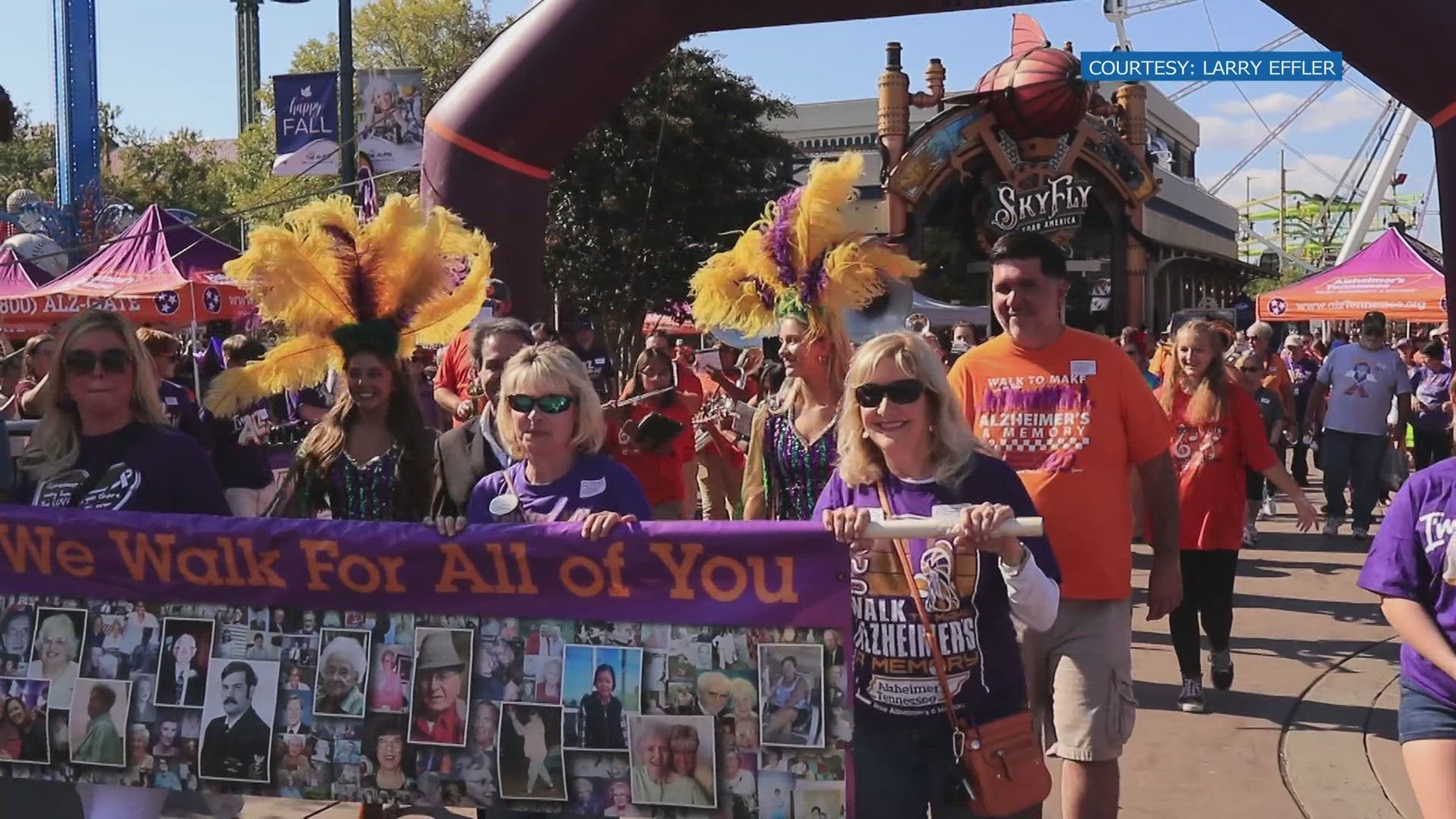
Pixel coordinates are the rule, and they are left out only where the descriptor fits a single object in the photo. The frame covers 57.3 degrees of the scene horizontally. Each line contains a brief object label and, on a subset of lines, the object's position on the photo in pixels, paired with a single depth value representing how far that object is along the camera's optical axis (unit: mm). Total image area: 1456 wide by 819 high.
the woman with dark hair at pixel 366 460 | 4035
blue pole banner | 18609
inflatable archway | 8297
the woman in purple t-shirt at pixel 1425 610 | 2896
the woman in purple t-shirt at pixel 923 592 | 2902
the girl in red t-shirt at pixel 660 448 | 7648
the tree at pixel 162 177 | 48531
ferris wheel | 39438
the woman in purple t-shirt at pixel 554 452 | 3412
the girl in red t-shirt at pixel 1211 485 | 5867
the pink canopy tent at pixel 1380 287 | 14961
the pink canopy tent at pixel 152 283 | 12969
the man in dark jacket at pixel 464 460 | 3910
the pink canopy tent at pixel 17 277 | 14930
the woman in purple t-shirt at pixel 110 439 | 3561
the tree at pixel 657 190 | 22750
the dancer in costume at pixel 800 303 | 4238
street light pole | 16219
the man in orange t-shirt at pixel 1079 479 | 3611
